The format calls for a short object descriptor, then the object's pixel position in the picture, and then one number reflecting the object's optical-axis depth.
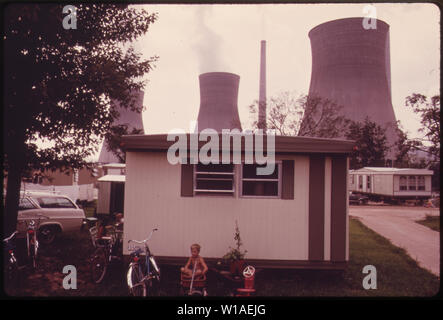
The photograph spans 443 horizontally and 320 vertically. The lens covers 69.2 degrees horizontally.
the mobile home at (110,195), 15.27
